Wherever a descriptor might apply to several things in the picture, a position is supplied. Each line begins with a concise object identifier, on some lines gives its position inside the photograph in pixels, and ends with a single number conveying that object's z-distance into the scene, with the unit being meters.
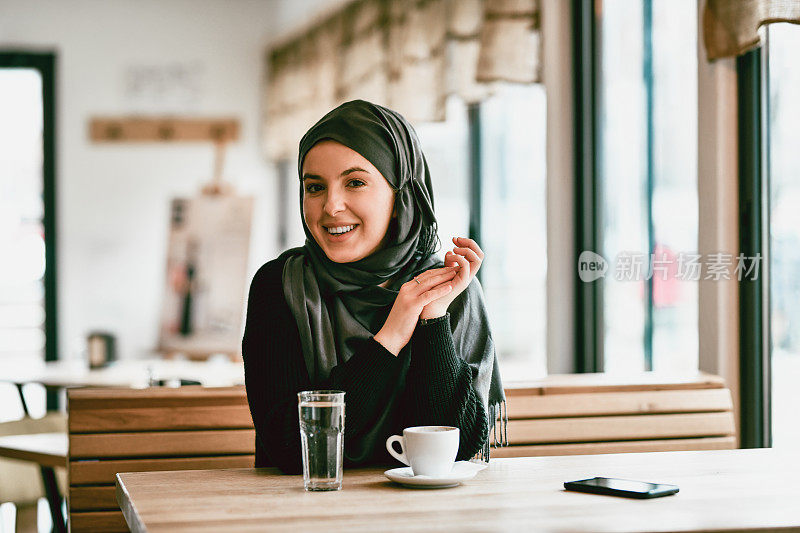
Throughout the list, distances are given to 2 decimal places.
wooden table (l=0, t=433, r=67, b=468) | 2.96
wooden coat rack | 5.95
